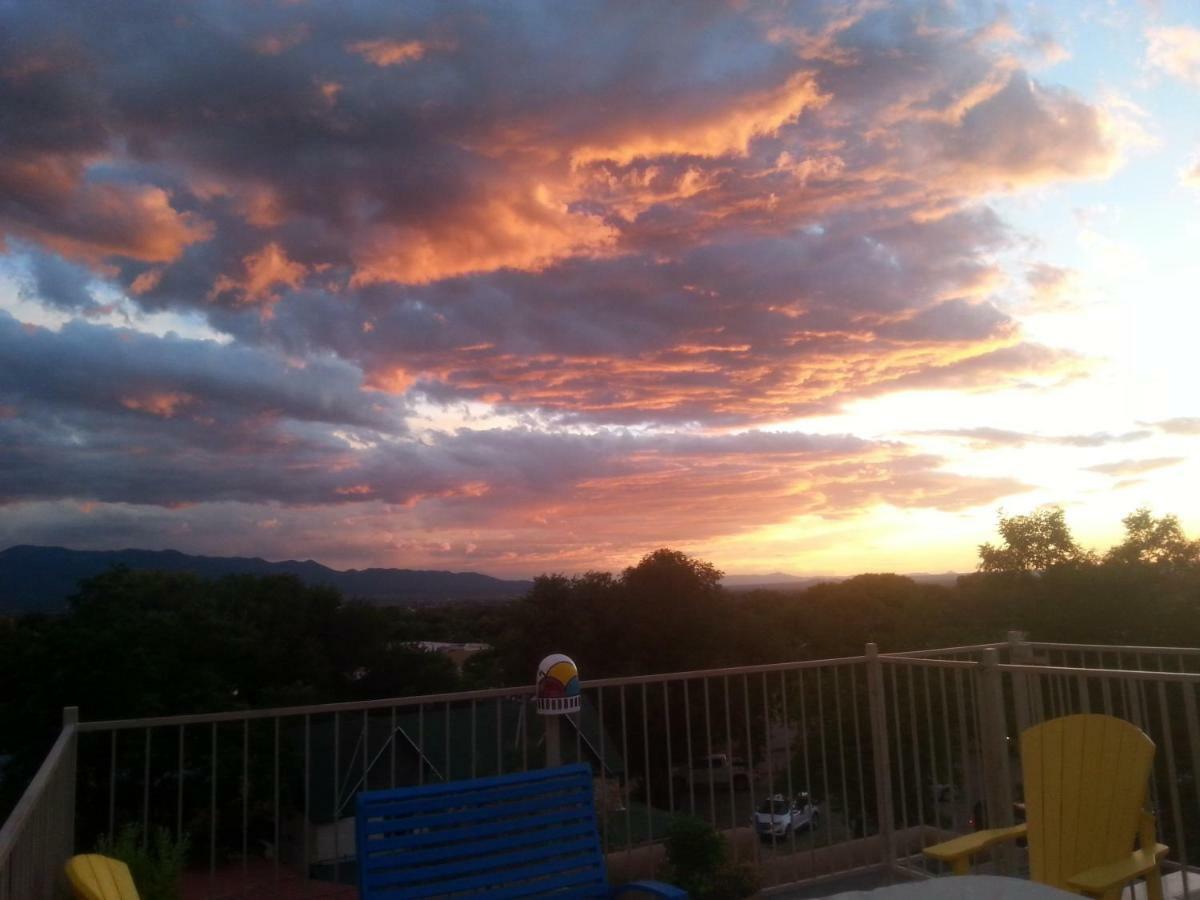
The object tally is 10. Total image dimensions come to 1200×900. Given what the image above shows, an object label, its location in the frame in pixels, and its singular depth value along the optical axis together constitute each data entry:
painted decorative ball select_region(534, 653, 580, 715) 4.13
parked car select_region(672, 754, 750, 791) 24.47
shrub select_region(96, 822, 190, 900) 3.25
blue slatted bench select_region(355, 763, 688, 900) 3.26
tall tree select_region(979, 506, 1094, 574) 22.75
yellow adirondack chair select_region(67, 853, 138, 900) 1.82
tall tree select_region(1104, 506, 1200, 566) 22.03
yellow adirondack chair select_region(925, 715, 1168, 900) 3.22
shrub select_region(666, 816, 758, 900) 4.39
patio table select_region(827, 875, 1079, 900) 2.22
